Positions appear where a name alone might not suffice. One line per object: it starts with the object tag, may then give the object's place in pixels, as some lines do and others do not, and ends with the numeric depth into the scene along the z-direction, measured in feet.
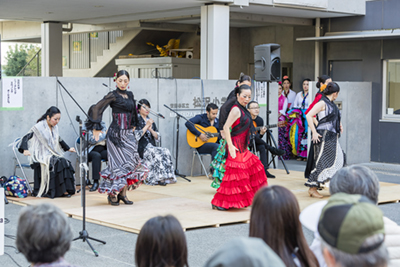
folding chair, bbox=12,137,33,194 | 26.27
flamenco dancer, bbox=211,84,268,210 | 22.22
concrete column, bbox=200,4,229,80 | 35.76
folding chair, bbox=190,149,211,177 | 31.76
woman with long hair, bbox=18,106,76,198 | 25.26
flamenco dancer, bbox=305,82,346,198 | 25.12
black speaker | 31.70
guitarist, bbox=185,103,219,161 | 31.40
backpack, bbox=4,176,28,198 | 25.21
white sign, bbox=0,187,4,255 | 14.46
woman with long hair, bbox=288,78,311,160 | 39.32
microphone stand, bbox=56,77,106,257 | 16.82
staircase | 57.67
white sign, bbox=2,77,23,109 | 26.43
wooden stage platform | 20.74
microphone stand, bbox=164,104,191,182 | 31.30
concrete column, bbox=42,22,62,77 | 50.67
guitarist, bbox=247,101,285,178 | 32.01
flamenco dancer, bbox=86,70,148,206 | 23.26
